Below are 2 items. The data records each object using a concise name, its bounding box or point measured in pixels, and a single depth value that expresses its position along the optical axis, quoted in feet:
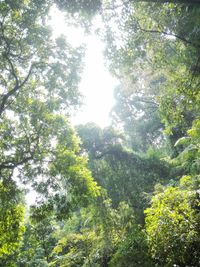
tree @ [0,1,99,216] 23.41
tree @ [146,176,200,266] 15.48
